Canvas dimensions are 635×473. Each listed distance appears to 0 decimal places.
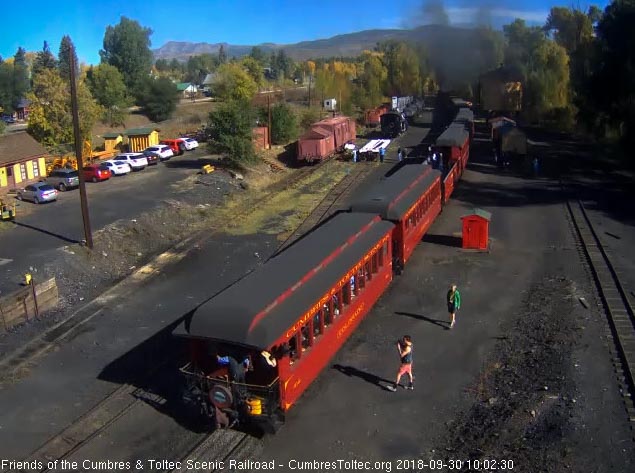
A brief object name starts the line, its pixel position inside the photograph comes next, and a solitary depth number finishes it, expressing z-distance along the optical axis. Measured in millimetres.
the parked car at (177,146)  55844
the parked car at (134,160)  47150
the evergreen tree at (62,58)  104938
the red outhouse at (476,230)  25344
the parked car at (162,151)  52062
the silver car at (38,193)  35750
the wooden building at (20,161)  40156
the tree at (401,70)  115438
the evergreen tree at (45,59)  123312
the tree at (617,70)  44031
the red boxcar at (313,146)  48000
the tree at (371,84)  94438
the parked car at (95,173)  42875
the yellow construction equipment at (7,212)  31359
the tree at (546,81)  74812
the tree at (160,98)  89812
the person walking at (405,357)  14062
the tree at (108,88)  87875
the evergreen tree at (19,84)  107750
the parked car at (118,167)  45062
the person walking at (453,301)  17656
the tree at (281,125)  57394
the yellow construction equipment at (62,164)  47969
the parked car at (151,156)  50334
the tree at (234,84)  73700
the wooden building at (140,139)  58919
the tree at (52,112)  52250
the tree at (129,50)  111062
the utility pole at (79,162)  24364
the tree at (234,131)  43031
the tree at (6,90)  103438
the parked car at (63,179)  40344
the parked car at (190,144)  57750
